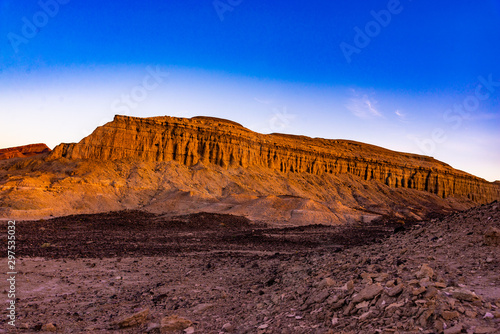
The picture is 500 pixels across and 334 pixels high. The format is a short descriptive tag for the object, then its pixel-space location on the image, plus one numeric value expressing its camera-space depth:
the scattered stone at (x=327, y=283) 6.39
